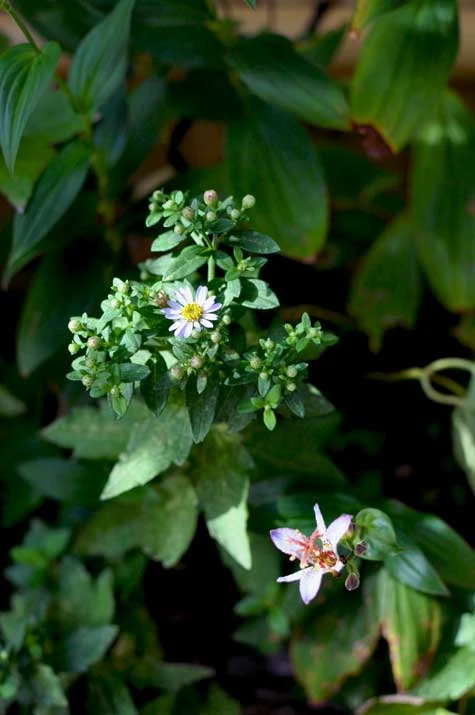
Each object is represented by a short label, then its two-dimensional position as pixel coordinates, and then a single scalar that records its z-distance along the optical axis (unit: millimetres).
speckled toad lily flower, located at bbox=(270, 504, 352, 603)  725
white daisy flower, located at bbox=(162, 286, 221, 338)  737
